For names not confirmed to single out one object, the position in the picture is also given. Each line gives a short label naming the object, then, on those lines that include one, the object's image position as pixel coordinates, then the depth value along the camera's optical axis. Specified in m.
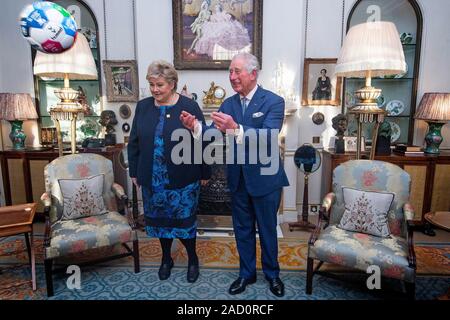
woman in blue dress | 2.12
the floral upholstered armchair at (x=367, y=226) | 1.94
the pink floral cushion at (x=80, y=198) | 2.46
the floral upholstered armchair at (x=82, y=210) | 2.19
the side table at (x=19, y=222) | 2.15
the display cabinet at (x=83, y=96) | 3.74
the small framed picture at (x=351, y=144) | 3.48
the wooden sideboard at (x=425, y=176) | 3.29
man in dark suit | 1.89
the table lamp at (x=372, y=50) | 2.28
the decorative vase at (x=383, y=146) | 3.34
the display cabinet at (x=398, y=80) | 3.61
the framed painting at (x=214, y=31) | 3.37
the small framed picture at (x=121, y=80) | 3.65
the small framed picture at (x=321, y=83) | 3.58
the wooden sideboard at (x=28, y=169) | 3.47
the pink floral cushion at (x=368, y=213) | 2.19
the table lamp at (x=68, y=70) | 2.51
